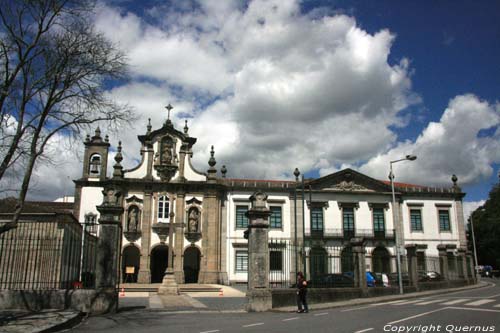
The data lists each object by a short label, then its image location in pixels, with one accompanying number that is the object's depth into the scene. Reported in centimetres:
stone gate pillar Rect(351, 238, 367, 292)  1939
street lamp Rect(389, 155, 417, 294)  2182
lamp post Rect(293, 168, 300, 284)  3747
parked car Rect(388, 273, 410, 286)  2481
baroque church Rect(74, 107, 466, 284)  3319
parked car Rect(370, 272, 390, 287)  2317
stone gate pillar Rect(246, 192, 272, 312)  1451
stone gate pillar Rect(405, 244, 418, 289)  2396
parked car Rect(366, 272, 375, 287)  2188
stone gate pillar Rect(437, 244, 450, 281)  2725
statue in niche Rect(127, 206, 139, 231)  3297
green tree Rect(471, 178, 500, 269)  4909
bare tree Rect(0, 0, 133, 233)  1072
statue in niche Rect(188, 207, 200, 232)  3369
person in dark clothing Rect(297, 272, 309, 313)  1420
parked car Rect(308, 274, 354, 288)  1789
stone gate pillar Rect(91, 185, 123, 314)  1334
